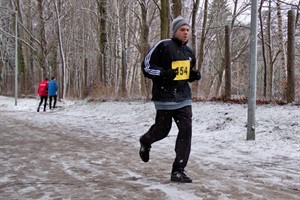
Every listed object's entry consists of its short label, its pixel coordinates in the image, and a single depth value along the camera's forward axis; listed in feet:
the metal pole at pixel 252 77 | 27.40
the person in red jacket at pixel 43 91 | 73.61
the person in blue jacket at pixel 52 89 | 73.41
